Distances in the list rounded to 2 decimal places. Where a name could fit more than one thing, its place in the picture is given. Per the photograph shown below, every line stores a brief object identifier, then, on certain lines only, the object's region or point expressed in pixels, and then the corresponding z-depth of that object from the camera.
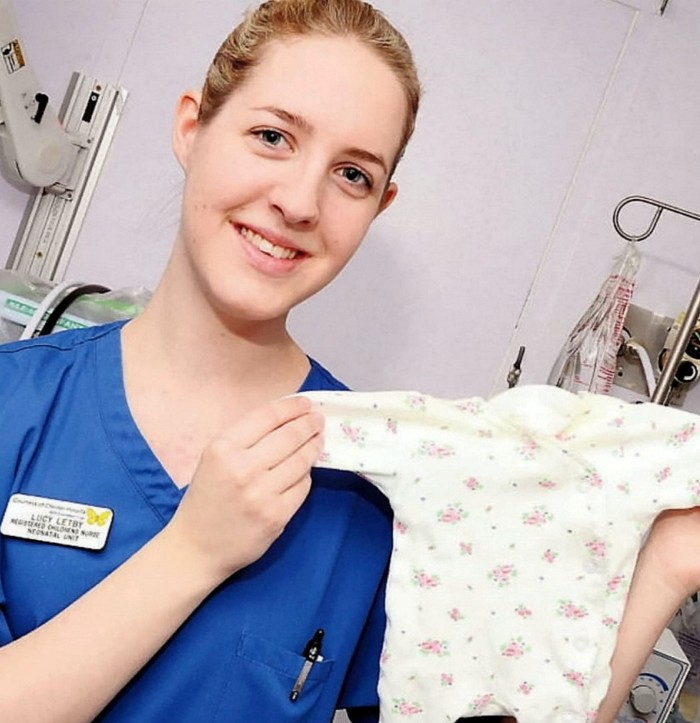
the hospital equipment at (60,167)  1.64
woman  0.81
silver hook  1.57
